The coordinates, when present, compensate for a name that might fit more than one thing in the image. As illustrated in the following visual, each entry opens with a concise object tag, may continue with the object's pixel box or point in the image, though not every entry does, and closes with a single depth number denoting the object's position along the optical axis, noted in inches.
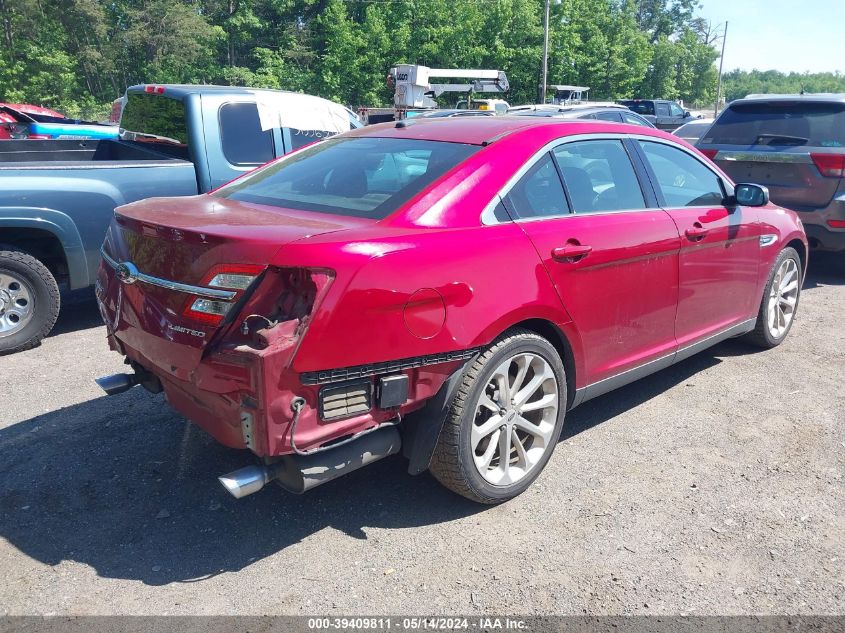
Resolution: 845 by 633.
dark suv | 287.6
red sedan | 104.3
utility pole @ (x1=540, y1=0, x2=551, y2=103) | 1470.2
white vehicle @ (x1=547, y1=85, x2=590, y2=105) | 1389.0
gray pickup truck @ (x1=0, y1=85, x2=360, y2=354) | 211.6
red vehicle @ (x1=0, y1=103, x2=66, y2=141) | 467.5
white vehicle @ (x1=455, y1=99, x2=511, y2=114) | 788.6
